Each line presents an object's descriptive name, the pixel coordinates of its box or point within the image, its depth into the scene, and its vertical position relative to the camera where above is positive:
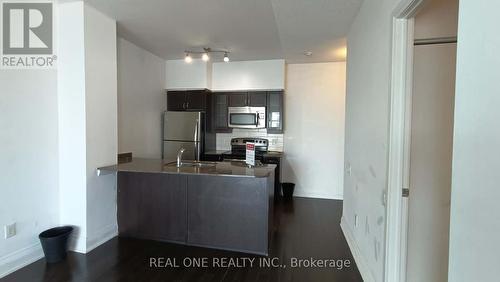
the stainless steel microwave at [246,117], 4.99 +0.28
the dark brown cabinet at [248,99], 4.99 +0.64
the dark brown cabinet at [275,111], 4.94 +0.40
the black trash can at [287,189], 5.01 -1.11
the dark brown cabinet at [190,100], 5.01 +0.60
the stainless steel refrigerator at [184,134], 4.77 -0.05
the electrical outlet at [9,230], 2.43 -0.96
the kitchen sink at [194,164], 3.41 -0.44
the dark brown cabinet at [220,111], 5.16 +0.41
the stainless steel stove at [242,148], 4.97 -0.32
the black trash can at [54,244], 2.60 -1.17
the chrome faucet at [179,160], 3.24 -0.37
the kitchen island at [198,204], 2.87 -0.85
